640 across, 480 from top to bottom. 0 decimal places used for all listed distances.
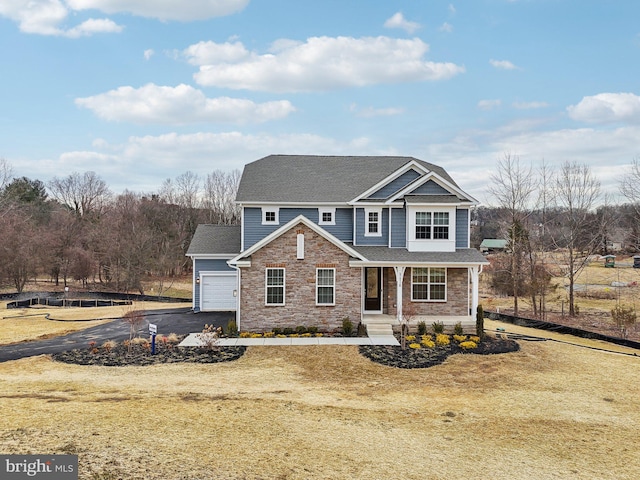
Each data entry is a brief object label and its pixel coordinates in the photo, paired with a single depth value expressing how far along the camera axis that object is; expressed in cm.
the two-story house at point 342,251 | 1844
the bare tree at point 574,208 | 2834
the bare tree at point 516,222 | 2872
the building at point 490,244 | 8281
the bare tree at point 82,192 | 6091
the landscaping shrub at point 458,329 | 1823
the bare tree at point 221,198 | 5872
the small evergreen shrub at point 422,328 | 1833
